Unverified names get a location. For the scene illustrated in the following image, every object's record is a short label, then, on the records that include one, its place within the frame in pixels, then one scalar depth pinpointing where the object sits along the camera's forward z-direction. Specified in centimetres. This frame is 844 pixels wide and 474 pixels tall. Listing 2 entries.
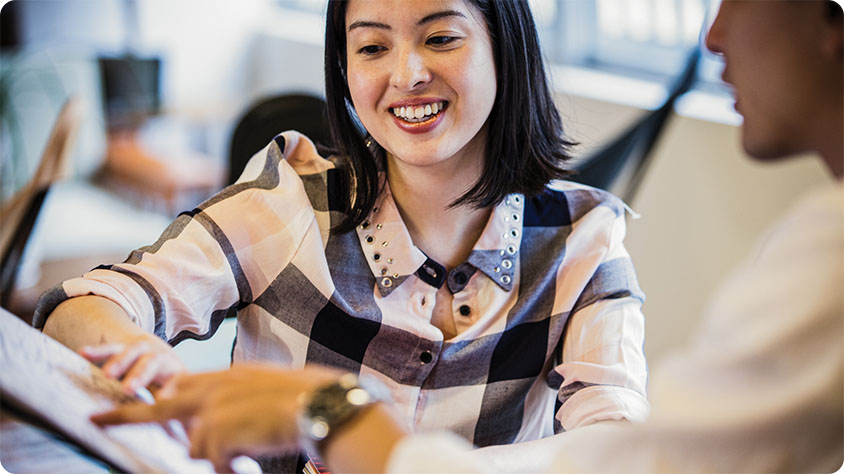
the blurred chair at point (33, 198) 192
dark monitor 483
